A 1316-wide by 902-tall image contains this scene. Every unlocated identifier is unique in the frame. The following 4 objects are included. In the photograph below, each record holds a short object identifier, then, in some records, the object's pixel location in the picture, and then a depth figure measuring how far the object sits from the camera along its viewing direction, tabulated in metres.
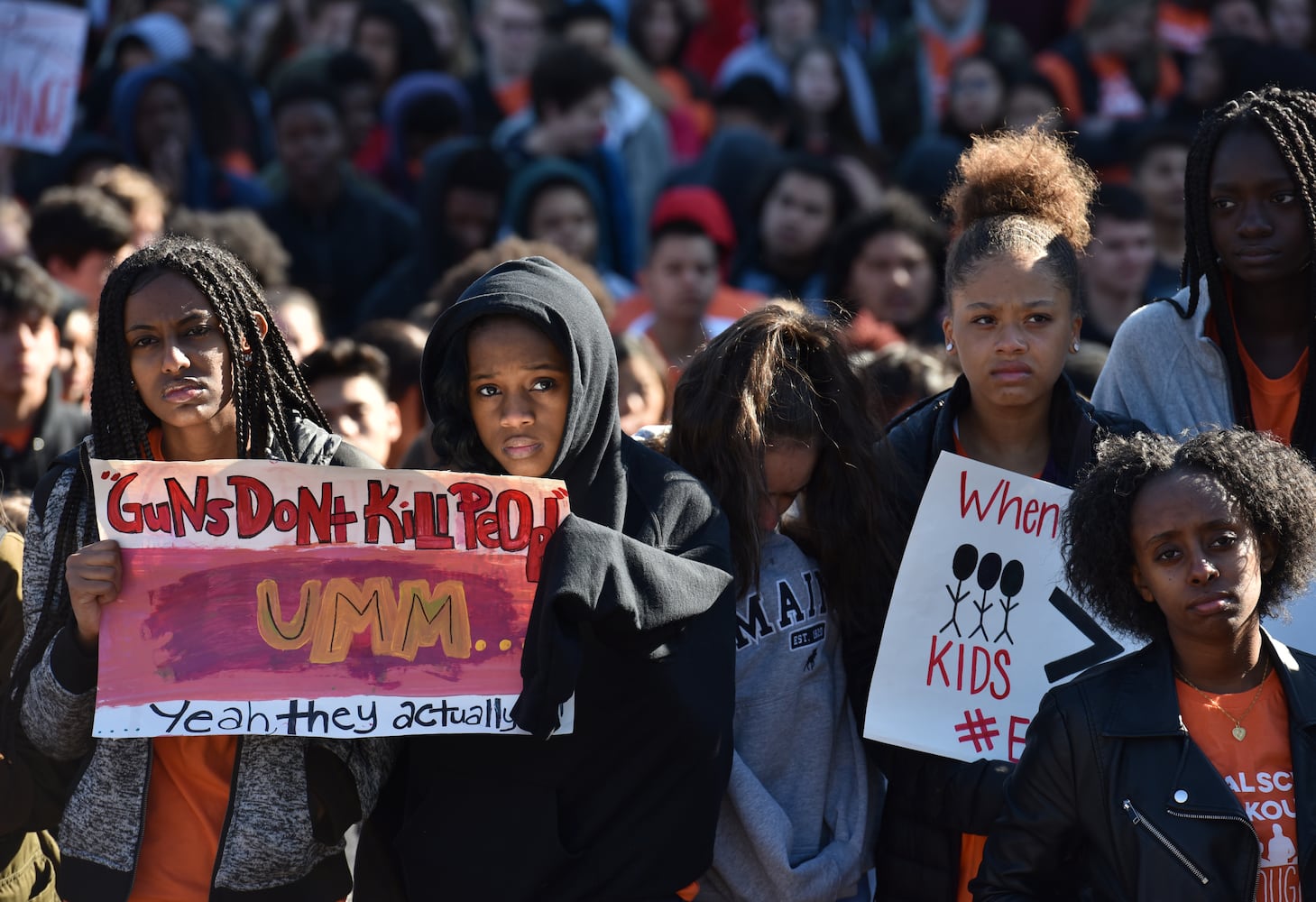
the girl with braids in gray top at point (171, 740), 6.87
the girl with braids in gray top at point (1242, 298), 7.80
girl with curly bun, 7.41
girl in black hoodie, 6.81
